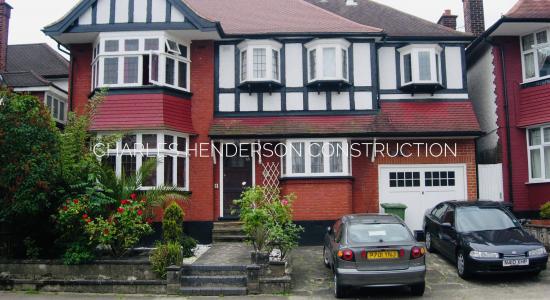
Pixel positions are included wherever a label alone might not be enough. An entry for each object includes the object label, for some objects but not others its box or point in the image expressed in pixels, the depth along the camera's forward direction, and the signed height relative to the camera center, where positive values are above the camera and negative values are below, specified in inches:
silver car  349.7 -61.3
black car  391.2 -55.1
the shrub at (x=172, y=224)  428.8 -37.5
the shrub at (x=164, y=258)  404.2 -64.3
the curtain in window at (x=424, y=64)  641.0 +153.6
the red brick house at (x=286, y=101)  598.9 +104.6
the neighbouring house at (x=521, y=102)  617.3 +100.0
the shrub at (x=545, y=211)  539.5 -39.5
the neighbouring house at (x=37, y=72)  721.0 +197.5
